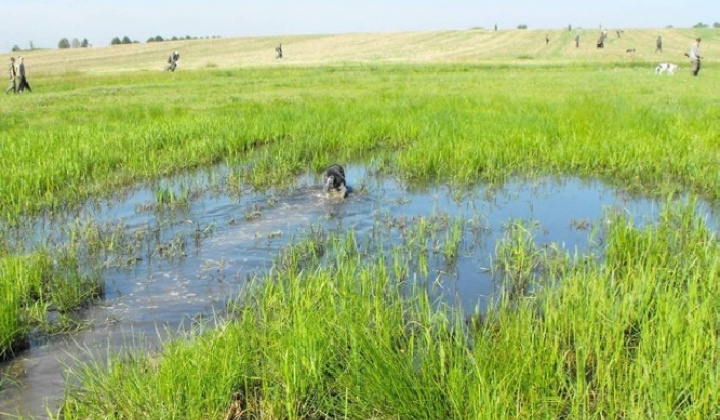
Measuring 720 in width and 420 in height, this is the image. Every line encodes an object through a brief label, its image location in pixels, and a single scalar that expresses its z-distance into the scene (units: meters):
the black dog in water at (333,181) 8.28
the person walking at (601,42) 49.66
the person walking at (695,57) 24.49
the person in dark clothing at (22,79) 23.92
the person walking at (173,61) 40.34
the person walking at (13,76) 23.83
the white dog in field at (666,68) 27.52
